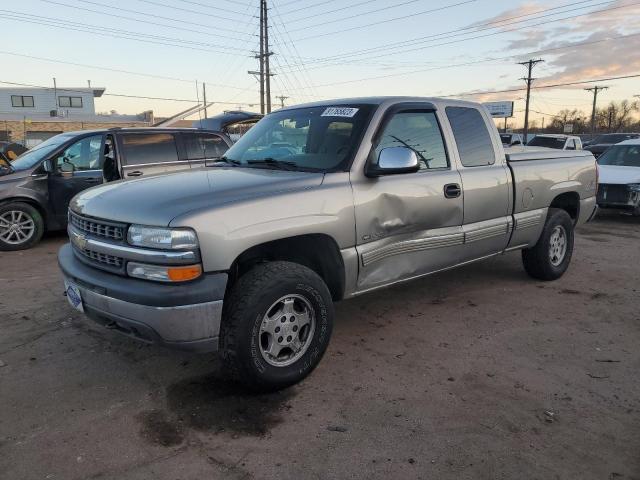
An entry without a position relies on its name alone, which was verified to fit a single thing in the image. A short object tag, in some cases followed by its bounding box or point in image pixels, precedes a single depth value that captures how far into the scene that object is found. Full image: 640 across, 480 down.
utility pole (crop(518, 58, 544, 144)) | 50.77
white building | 47.78
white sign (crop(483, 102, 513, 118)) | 55.62
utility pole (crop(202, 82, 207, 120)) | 62.86
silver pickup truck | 2.89
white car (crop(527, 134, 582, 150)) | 18.11
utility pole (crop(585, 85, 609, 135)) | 64.56
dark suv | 7.39
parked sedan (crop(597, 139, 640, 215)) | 9.84
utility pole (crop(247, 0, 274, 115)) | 35.28
